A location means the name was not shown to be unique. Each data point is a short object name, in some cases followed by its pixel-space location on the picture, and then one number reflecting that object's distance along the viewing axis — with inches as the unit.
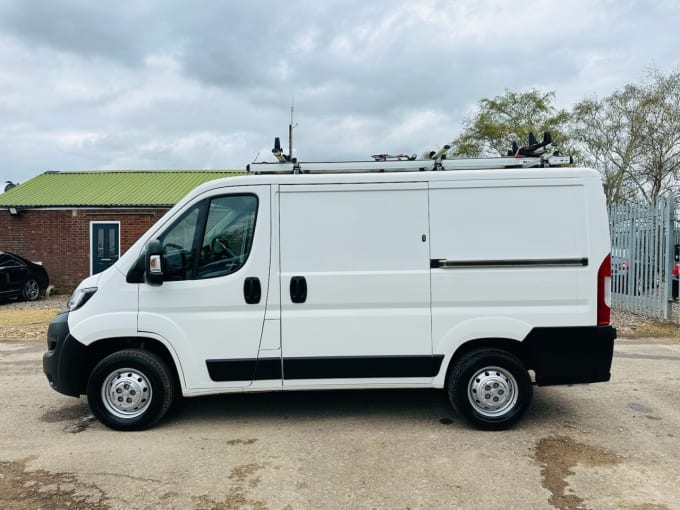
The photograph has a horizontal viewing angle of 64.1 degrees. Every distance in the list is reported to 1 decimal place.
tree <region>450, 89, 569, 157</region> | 1097.4
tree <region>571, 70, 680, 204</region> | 1013.8
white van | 180.4
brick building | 670.5
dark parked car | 564.4
